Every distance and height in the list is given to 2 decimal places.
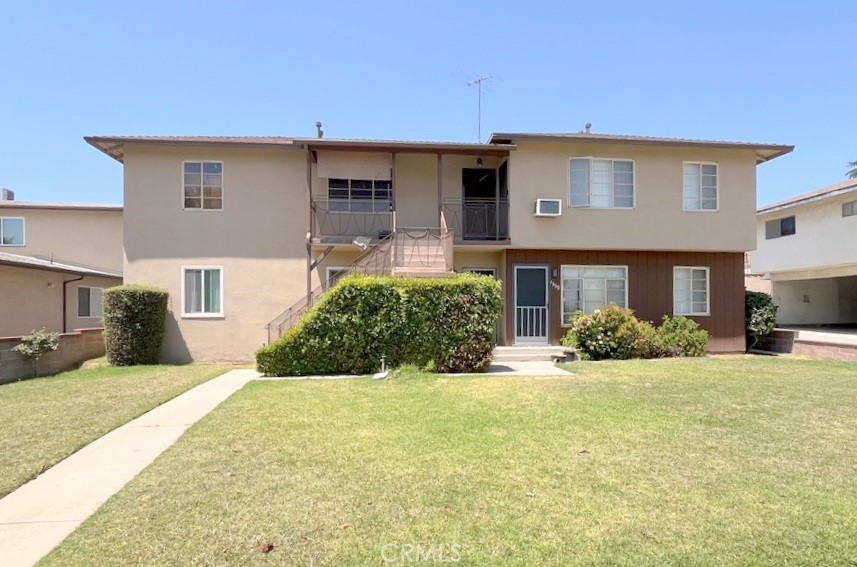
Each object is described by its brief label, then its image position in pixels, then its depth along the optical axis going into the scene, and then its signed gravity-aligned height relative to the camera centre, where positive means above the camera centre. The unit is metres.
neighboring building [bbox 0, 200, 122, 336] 17.20 +2.04
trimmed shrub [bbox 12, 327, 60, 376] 10.77 -1.29
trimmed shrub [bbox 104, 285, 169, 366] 12.13 -0.88
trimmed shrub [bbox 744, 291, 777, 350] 14.91 -0.94
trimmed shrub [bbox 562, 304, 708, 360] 12.68 -1.40
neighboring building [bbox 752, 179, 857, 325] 17.89 +1.43
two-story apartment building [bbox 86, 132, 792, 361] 13.42 +2.05
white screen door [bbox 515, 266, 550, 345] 14.09 -0.48
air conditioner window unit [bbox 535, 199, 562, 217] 13.47 +2.40
